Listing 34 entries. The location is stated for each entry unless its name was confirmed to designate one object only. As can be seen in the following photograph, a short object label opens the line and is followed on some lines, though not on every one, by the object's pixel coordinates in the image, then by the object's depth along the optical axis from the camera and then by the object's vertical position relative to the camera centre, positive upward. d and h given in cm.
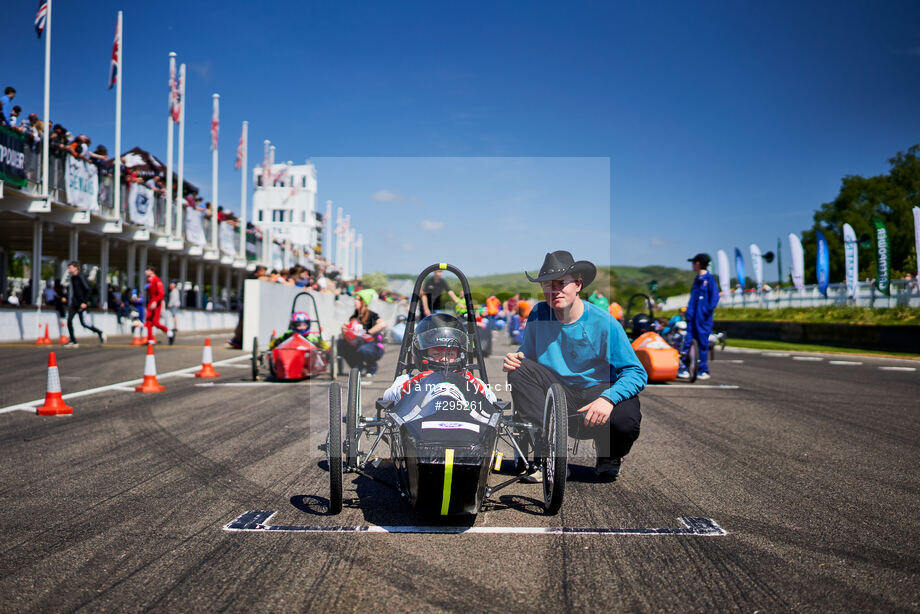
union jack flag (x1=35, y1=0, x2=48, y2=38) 1973 +808
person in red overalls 1728 +44
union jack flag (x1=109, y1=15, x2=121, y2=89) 2310 +833
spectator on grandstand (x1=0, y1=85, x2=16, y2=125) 1753 +532
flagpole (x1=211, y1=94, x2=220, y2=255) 2968 +580
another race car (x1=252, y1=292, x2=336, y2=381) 1080 -64
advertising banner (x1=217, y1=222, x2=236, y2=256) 3522 +374
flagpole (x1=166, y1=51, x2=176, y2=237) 2766 +544
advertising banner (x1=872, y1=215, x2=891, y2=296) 2533 +192
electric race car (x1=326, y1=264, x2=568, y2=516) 369 -64
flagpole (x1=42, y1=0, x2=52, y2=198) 1923 +583
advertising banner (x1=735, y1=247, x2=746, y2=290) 4848 +339
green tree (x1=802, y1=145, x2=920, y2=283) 6009 +988
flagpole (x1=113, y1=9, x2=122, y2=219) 2298 +606
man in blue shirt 470 -31
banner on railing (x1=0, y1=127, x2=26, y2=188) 1773 +390
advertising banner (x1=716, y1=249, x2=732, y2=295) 4666 +294
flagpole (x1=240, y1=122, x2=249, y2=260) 3197 +660
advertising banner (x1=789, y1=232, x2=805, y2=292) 3678 +299
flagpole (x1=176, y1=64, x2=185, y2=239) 2830 +606
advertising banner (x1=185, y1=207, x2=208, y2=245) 3109 +383
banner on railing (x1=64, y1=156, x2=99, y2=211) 2114 +391
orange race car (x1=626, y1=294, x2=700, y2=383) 1094 -56
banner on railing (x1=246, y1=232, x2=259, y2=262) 3972 +366
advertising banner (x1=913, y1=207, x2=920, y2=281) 2433 +319
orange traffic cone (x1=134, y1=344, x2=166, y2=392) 955 -86
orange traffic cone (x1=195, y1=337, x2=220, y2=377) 1173 -82
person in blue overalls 1129 +26
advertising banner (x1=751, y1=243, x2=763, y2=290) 4659 +367
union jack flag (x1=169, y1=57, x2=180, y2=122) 2719 +821
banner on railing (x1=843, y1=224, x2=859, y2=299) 2877 +260
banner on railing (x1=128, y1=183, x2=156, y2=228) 2573 +394
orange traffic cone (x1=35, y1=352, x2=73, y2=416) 759 -91
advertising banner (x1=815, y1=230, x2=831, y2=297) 3217 +259
